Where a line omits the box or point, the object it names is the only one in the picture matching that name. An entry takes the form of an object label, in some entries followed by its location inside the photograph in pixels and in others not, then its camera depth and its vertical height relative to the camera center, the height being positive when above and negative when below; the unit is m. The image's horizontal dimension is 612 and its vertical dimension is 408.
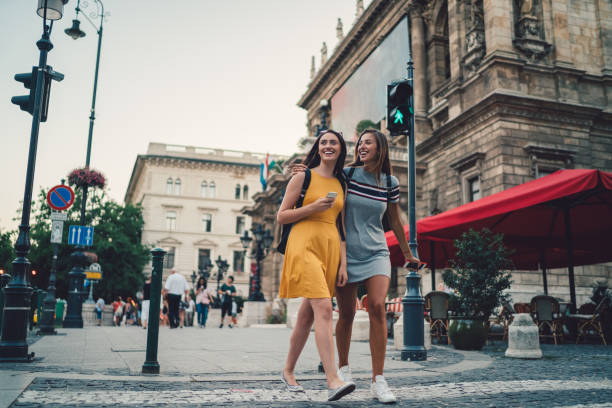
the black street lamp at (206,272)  41.24 +2.31
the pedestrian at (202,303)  21.02 -0.09
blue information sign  17.47 +2.03
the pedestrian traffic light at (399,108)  7.74 +2.81
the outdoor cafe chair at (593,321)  11.34 -0.28
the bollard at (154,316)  5.25 -0.16
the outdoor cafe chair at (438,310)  11.45 -0.11
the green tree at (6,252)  45.58 +3.90
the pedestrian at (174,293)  15.79 +0.21
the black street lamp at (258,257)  25.02 +2.08
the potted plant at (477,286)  9.70 +0.36
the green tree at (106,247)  42.34 +4.20
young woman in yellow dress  3.79 +0.36
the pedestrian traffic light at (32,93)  7.39 +2.80
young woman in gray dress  4.07 +0.49
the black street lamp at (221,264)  36.00 +2.45
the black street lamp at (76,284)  17.20 +0.47
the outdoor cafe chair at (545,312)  11.14 -0.12
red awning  9.88 +1.95
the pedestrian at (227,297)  20.78 +0.17
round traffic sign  11.27 +2.12
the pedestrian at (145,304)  15.77 -0.13
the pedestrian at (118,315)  29.94 -0.87
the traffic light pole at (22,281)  6.31 +0.20
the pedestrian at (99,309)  31.64 -0.59
